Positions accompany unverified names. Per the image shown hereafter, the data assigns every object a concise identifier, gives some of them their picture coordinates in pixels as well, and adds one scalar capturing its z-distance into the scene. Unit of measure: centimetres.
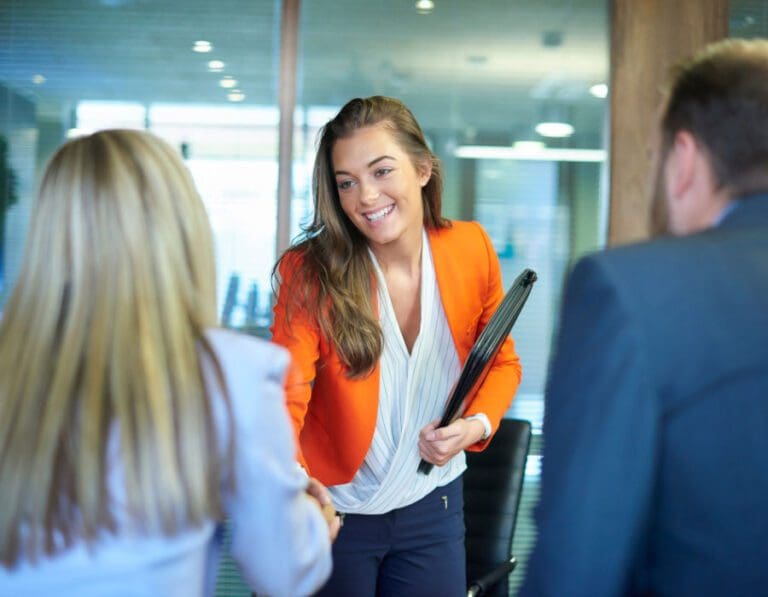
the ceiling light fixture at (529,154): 370
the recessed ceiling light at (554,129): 372
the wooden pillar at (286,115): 358
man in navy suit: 101
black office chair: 275
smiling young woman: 219
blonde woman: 108
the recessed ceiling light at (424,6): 364
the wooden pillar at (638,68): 359
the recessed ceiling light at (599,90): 370
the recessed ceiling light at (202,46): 363
